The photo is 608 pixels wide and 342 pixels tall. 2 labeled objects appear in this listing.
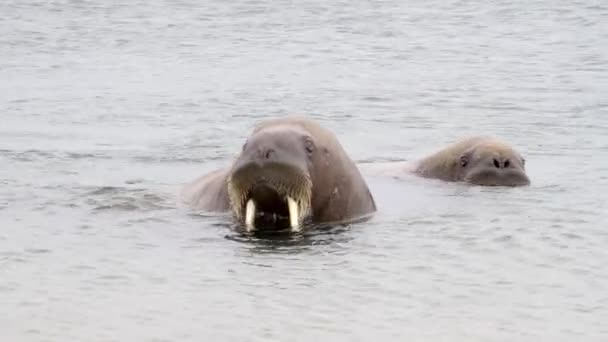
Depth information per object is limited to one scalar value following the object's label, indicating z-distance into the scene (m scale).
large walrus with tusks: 19.70
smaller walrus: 25.72
